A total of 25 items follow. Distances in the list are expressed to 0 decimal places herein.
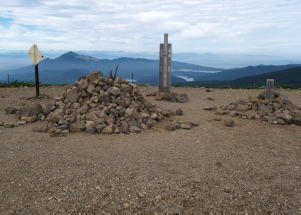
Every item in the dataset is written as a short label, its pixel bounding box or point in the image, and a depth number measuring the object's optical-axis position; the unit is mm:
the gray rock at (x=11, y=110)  10984
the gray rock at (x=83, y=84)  10156
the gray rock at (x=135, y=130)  8499
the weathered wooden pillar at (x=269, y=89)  10859
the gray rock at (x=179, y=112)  10875
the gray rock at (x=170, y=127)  8773
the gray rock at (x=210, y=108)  11881
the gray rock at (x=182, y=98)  13777
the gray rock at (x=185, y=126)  8938
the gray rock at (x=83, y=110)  9195
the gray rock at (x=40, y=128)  8516
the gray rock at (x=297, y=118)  9422
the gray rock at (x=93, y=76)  10336
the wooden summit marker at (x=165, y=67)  14336
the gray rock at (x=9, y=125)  9021
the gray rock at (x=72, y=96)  9953
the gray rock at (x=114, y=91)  9766
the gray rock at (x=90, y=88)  9997
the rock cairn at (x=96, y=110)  8594
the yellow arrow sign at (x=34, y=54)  13852
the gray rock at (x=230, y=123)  9241
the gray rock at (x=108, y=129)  8352
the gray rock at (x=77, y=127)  8516
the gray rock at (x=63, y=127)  8531
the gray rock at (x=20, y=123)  9233
